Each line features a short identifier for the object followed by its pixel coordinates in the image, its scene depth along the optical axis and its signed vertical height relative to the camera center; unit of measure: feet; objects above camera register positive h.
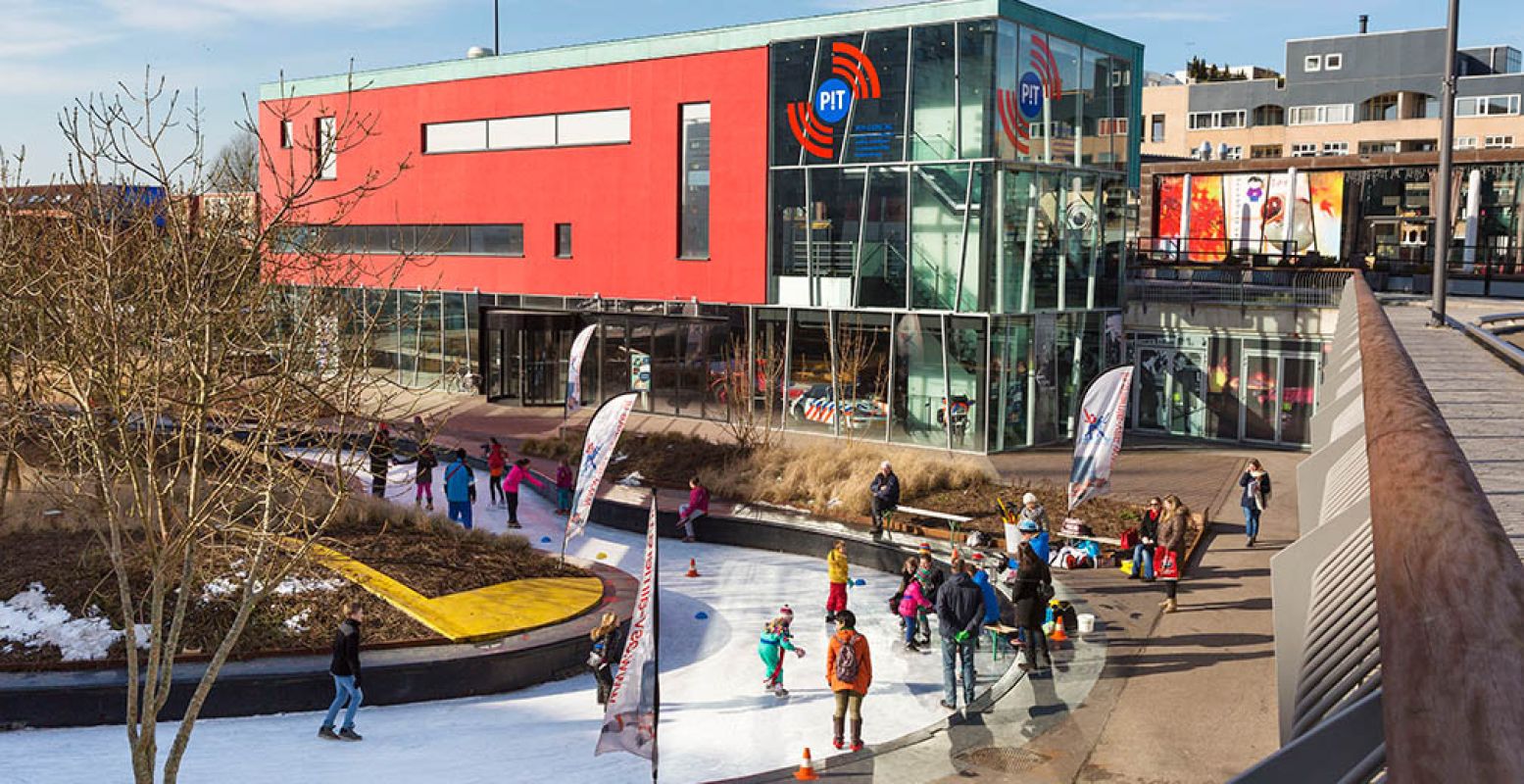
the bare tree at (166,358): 34.32 -2.59
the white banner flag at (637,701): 38.58 -12.36
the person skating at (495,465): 88.28 -12.70
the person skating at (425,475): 80.53 -12.53
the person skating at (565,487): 86.74 -13.86
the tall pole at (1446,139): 63.52 +6.82
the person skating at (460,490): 74.59 -12.19
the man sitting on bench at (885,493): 73.51 -11.98
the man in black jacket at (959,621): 46.85 -12.12
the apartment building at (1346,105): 245.86 +33.83
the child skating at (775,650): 50.01 -14.05
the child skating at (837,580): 58.13 -13.30
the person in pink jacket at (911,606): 54.75 -13.57
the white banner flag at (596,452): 65.82 -8.88
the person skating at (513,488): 81.30 -13.09
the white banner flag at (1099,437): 69.05 -8.26
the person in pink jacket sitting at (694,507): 77.46 -13.48
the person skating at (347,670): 44.47 -13.26
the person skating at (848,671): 42.88 -12.73
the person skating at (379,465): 75.51 -11.37
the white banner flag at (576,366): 100.83 -7.03
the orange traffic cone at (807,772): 38.45 -14.30
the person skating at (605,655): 48.49 -13.86
